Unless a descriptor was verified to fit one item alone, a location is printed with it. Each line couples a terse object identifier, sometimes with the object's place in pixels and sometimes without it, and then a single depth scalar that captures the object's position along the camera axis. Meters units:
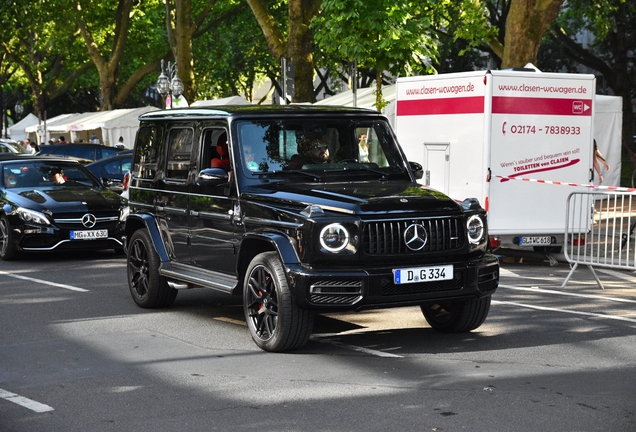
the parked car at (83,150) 29.89
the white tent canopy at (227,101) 37.00
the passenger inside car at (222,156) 9.09
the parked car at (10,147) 31.52
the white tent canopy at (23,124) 68.62
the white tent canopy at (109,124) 43.75
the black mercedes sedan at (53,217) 14.88
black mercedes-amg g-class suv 7.72
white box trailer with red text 14.01
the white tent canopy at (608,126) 26.66
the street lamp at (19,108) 75.69
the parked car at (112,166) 23.81
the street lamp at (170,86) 32.00
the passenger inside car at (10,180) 15.83
